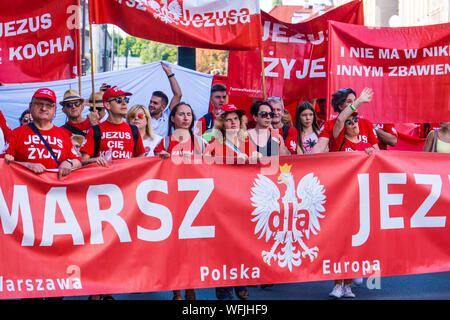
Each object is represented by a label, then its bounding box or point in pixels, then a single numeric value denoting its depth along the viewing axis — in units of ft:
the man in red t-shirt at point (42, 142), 36.27
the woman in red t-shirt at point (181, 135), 41.09
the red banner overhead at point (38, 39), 45.47
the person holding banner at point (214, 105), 54.13
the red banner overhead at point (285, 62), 58.29
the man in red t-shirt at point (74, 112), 48.35
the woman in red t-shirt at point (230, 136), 39.78
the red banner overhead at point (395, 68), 49.90
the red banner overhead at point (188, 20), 45.75
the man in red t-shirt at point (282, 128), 47.06
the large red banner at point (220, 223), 34.71
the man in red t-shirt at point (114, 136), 39.81
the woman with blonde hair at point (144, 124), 46.78
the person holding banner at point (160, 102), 58.49
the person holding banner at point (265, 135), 41.63
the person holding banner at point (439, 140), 47.98
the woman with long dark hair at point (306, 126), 50.31
